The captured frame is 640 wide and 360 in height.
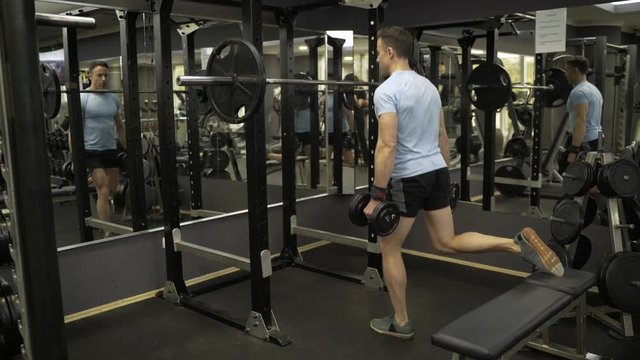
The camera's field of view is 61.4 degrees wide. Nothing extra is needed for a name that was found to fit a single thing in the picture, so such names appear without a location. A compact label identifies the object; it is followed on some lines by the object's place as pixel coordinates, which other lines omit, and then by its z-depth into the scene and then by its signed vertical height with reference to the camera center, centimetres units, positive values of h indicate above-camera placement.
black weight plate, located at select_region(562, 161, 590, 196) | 272 -34
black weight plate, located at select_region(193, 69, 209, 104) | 397 +20
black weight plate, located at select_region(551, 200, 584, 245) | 270 -55
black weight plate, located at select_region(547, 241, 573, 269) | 259 -68
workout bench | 162 -67
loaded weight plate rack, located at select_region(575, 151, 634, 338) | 262 -62
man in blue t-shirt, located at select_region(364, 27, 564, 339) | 239 -26
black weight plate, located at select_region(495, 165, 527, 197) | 427 -52
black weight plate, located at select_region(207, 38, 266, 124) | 239 +18
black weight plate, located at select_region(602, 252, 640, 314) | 252 -80
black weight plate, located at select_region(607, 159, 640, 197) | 262 -32
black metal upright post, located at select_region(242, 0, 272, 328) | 254 -33
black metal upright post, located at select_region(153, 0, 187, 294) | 292 -8
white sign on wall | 346 +54
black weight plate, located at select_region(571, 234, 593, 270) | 297 -77
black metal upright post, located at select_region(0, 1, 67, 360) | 100 -12
